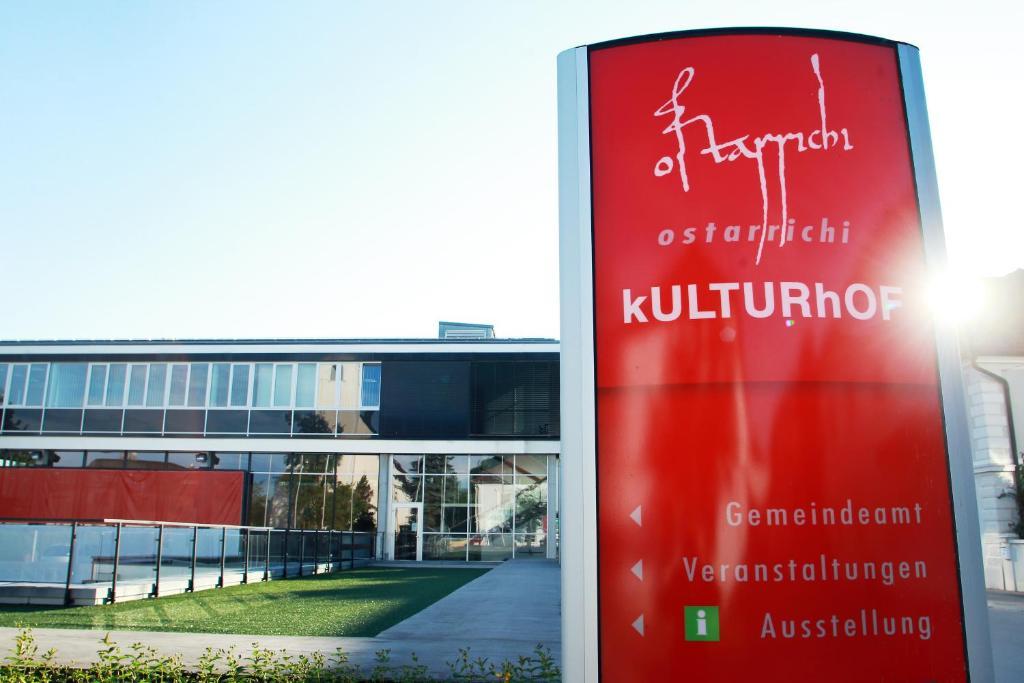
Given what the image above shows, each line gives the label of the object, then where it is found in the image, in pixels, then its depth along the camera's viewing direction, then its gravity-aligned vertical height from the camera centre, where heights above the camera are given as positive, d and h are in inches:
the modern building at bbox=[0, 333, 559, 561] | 1164.5 +103.8
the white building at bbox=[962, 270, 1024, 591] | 675.1 +78.4
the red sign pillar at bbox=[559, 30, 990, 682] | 106.8 +18.1
